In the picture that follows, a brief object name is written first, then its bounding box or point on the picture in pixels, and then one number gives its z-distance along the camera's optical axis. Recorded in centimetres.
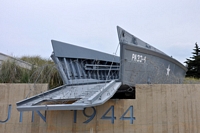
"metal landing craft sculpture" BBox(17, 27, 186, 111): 420
